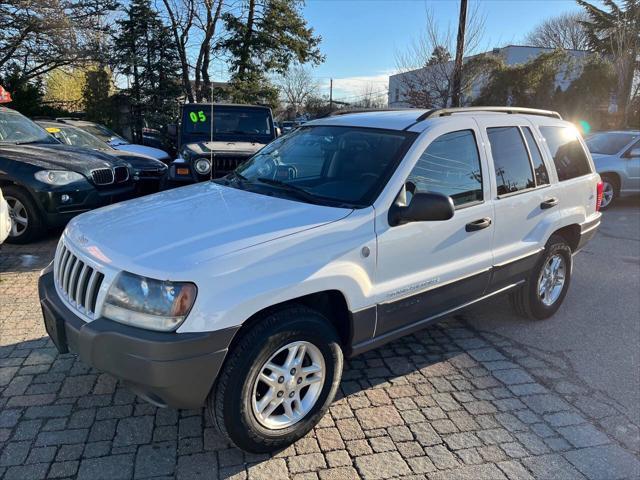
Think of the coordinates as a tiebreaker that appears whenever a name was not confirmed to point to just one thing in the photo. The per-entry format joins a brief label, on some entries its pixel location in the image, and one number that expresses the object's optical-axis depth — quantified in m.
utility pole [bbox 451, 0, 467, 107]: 12.61
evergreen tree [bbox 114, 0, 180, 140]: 19.59
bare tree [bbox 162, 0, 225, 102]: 19.12
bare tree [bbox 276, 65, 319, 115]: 39.47
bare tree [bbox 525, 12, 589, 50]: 45.61
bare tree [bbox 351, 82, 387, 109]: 47.48
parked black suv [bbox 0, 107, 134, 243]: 6.18
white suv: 2.38
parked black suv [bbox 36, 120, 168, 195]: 8.71
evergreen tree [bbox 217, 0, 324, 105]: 19.48
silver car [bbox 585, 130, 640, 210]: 10.56
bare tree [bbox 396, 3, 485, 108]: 14.56
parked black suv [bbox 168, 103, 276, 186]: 7.79
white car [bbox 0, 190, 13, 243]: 5.00
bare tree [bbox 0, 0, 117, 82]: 16.95
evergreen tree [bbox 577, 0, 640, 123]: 19.41
